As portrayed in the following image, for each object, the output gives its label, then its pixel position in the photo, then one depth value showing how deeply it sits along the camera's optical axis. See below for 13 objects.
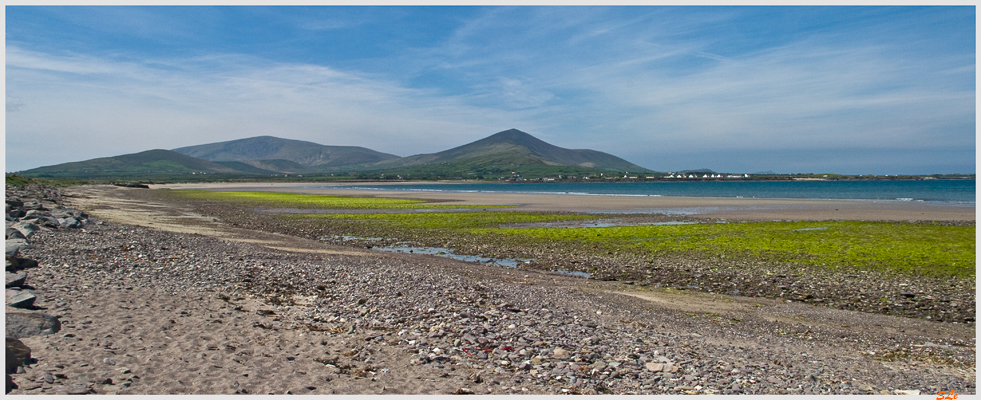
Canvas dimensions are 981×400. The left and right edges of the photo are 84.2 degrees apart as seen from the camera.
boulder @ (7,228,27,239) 16.88
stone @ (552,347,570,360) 8.41
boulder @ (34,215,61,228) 22.33
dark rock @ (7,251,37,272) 12.12
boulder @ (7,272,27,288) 10.34
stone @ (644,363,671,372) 7.90
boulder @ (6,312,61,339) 7.72
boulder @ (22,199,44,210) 31.71
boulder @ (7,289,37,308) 9.05
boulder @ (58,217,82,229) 23.25
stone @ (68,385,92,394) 6.09
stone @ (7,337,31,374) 6.34
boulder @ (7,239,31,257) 13.59
